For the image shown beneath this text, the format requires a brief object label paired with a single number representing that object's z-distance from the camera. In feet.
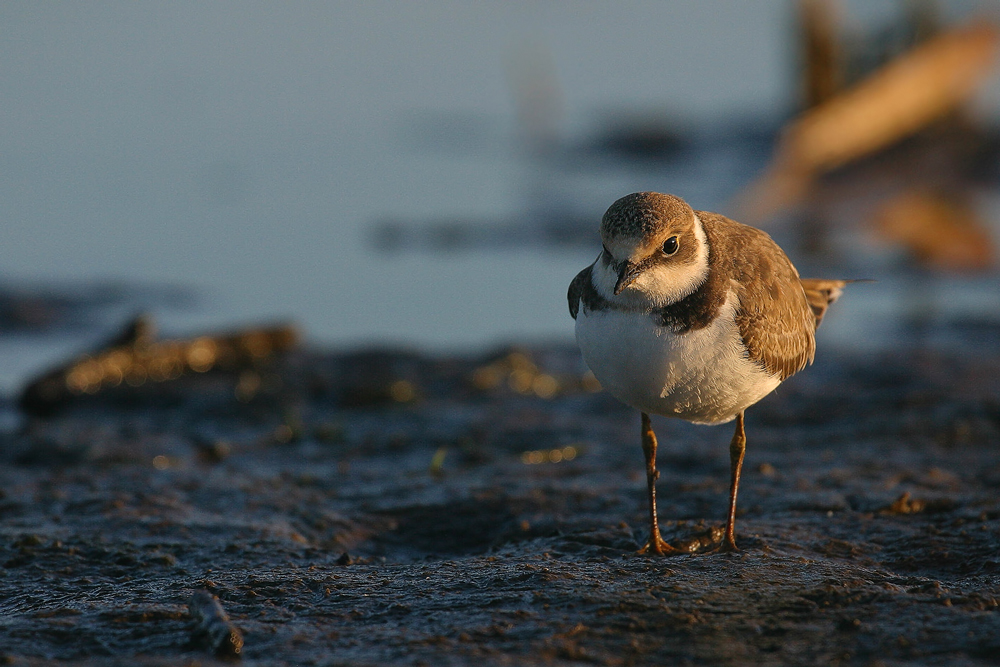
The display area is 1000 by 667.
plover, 31.14
